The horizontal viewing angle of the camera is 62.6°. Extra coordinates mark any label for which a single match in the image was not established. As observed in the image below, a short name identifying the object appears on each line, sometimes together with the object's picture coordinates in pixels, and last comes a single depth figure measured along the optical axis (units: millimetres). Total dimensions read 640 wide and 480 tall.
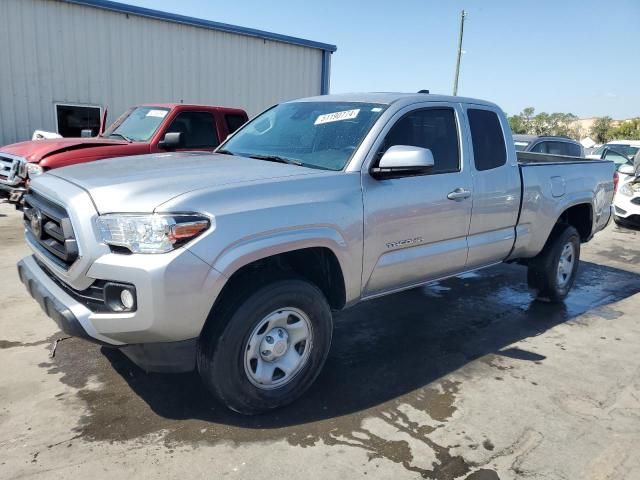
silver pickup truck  2572
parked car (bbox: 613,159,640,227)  10008
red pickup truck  6980
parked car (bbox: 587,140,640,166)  12416
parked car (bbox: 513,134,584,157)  9252
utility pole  27484
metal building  12319
